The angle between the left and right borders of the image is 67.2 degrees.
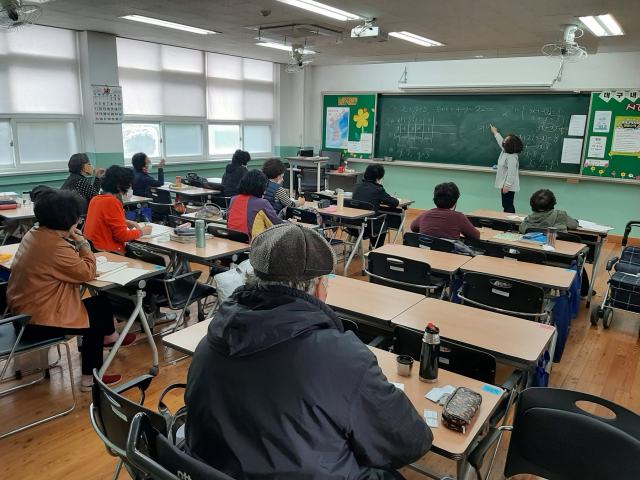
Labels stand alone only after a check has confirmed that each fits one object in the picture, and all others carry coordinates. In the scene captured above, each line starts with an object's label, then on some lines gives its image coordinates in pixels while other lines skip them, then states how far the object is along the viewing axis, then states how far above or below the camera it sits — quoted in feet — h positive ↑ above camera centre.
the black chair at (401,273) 10.85 -3.20
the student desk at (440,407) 4.83 -3.02
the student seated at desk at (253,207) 13.80 -2.21
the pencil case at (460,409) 5.05 -2.89
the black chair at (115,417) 5.01 -3.13
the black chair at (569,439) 4.49 -2.89
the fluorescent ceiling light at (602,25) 16.47 +4.04
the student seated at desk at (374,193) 19.60 -2.44
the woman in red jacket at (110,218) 12.06 -2.27
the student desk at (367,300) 8.05 -2.94
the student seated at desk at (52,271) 8.82 -2.68
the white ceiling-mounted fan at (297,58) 22.61 +3.35
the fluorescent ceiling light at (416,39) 20.76 +4.17
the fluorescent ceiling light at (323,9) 16.16 +4.20
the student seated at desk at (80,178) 16.55 -1.82
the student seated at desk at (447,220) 13.83 -2.39
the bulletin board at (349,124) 32.63 +0.57
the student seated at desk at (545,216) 15.07 -2.41
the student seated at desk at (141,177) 21.76 -2.25
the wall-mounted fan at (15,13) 14.57 +3.29
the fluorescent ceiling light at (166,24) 19.84 +4.34
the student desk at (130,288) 9.46 -3.25
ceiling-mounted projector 18.13 +3.74
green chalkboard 25.98 +0.57
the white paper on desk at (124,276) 9.44 -2.95
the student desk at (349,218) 17.63 -3.13
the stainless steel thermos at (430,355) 5.86 -2.65
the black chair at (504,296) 9.88 -3.30
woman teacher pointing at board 25.48 -1.79
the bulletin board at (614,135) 23.71 +0.23
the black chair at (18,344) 8.30 -3.90
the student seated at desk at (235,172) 21.15 -1.86
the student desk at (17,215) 15.75 -2.99
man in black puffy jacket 3.82 -2.11
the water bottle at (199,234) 12.32 -2.67
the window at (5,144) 22.07 -0.99
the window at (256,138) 33.79 -0.61
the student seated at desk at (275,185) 17.15 -1.95
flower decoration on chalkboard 32.68 +0.96
